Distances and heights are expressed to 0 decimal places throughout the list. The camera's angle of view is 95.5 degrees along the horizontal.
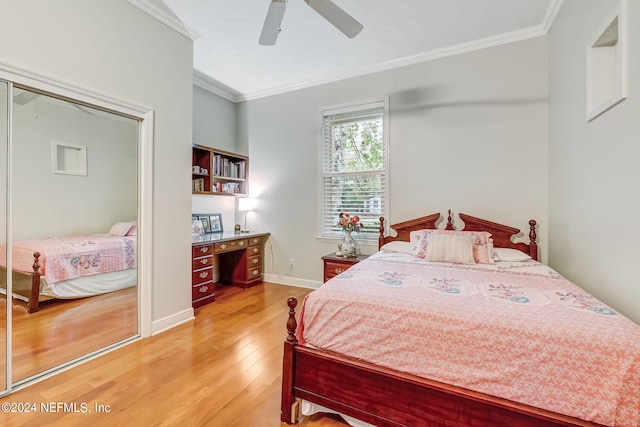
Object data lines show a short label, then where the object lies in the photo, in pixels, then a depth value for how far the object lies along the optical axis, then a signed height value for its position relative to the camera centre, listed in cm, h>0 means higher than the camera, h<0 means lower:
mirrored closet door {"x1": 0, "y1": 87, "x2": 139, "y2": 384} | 192 -14
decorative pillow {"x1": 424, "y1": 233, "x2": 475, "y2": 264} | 256 -34
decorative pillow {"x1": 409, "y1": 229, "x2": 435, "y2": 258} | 286 -33
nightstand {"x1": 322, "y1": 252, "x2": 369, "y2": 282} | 335 -62
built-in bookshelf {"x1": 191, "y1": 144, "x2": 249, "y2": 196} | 382 +53
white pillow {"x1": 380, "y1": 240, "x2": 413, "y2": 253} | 312 -40
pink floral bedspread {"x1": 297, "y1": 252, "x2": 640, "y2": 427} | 111 -56
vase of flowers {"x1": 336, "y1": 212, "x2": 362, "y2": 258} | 354 -28
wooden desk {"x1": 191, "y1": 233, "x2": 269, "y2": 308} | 333 -69
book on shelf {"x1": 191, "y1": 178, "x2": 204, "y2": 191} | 383 +33
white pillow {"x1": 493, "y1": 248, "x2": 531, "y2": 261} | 265 -41
